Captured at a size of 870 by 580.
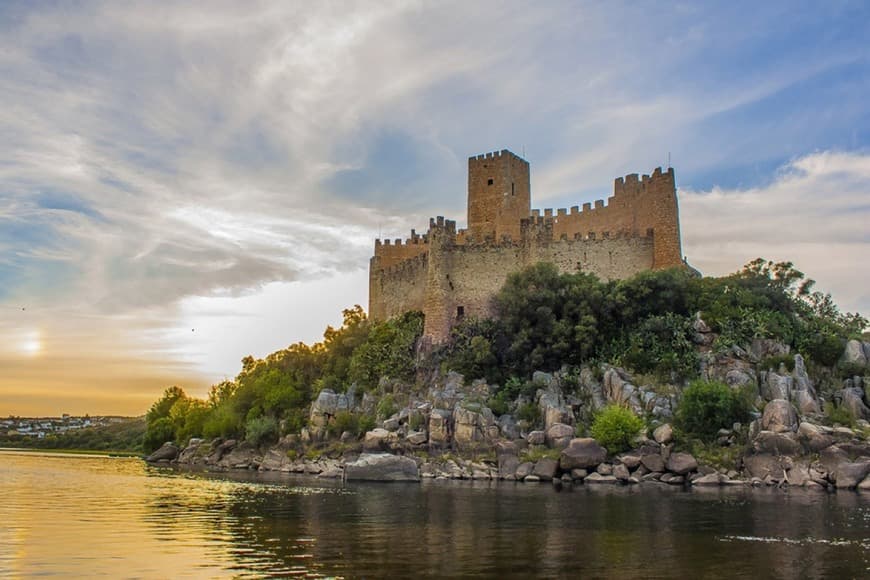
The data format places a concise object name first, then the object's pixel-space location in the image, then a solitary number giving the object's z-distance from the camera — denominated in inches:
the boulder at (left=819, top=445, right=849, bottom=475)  1389.0
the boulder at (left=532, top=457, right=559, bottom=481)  1558.8
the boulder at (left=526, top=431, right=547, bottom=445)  1667.1
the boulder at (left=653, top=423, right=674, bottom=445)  1571.1
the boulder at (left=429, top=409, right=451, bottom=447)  1749.5
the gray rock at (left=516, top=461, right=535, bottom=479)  1591.9
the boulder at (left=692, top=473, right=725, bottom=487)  1453.0
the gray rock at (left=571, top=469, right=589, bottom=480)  1546.4
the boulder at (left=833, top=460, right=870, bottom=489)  1353.3
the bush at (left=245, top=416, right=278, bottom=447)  2249.0
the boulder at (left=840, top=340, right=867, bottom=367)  1701.5
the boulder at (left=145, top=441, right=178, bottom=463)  2805.1
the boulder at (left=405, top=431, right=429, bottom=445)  1763.0
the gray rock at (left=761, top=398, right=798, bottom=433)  1494.8
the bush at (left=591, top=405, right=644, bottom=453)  1579.7
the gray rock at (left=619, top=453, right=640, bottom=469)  1544.0
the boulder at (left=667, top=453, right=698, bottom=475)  1498.5
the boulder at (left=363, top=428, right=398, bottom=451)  1800.0
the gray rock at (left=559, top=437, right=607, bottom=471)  1555.1
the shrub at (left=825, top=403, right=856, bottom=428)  1520.7
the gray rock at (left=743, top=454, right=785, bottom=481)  1437.0
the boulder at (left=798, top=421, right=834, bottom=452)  1433.3
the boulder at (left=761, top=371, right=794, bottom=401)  1609.3
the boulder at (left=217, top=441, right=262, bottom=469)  2234.3
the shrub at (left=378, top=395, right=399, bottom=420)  1947.6
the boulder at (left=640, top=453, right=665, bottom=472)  1529.3
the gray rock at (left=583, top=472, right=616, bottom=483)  1524.7
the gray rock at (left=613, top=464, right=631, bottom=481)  1528.1
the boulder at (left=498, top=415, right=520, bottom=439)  1728.6
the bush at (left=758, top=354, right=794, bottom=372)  1689.2
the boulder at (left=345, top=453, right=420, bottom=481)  1631.4
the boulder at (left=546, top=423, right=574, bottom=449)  1637.6
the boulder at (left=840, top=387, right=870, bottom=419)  1568.7
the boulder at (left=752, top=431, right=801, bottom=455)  1454.2
